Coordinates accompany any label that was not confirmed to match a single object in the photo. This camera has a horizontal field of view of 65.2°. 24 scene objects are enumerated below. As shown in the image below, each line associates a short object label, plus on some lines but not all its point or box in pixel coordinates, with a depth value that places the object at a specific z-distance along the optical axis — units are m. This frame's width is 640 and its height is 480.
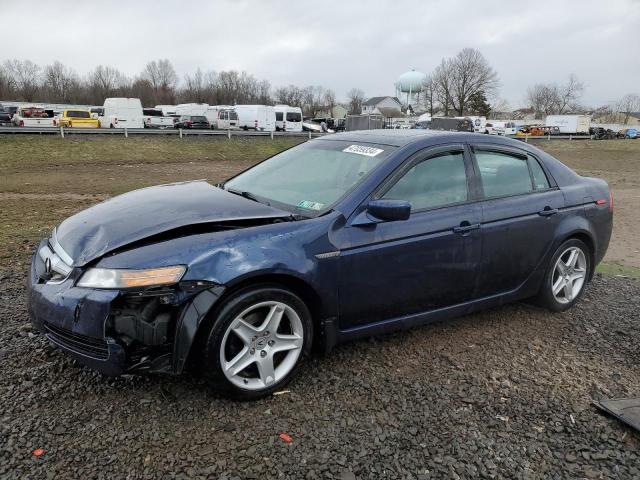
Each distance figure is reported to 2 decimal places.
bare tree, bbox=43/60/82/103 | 79.00
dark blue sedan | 2.66
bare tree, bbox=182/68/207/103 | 87.70
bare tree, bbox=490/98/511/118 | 103.22
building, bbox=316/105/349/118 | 97.76
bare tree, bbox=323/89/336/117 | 104.69
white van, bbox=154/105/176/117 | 49.59
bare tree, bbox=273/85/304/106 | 97.25
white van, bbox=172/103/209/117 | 51.25
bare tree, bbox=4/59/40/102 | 76.31
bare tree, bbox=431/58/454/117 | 86.62
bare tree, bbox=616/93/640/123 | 112.36
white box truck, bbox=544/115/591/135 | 58.94
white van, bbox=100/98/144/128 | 36.22
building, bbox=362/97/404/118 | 110.25
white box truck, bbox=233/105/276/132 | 39.88
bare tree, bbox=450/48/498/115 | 83.19
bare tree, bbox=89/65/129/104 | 81.88
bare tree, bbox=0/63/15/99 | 73.67
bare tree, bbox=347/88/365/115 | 116.44
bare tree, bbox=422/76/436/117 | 91.19
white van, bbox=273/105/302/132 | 41.34
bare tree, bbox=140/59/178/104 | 90.06
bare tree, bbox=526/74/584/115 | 97.62
